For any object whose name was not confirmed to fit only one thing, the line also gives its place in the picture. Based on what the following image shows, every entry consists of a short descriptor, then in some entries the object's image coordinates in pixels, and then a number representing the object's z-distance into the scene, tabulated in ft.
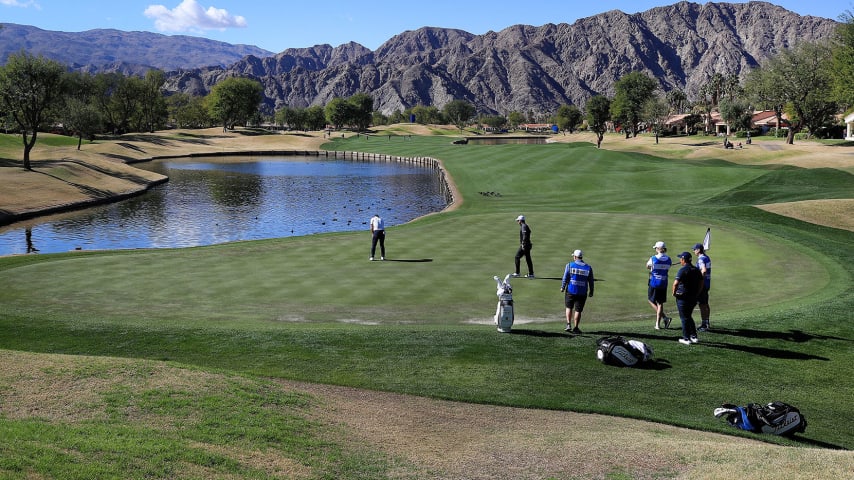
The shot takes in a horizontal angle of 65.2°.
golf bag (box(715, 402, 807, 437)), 40.40
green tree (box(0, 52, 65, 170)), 241.55
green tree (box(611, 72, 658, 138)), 554.46
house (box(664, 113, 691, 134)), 645.92
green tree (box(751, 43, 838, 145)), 331.98
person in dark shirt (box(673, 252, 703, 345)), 56.24
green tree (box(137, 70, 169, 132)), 631.68
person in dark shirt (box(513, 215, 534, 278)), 82.84
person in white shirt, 95.64
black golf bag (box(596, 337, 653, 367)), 50.72
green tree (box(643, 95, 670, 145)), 488.02
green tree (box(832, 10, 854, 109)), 228.63
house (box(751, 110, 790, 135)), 538.88
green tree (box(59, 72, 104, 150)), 364.79
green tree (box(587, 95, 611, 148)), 611.88
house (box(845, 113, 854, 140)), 368.89
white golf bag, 57.77
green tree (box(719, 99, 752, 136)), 463.83
